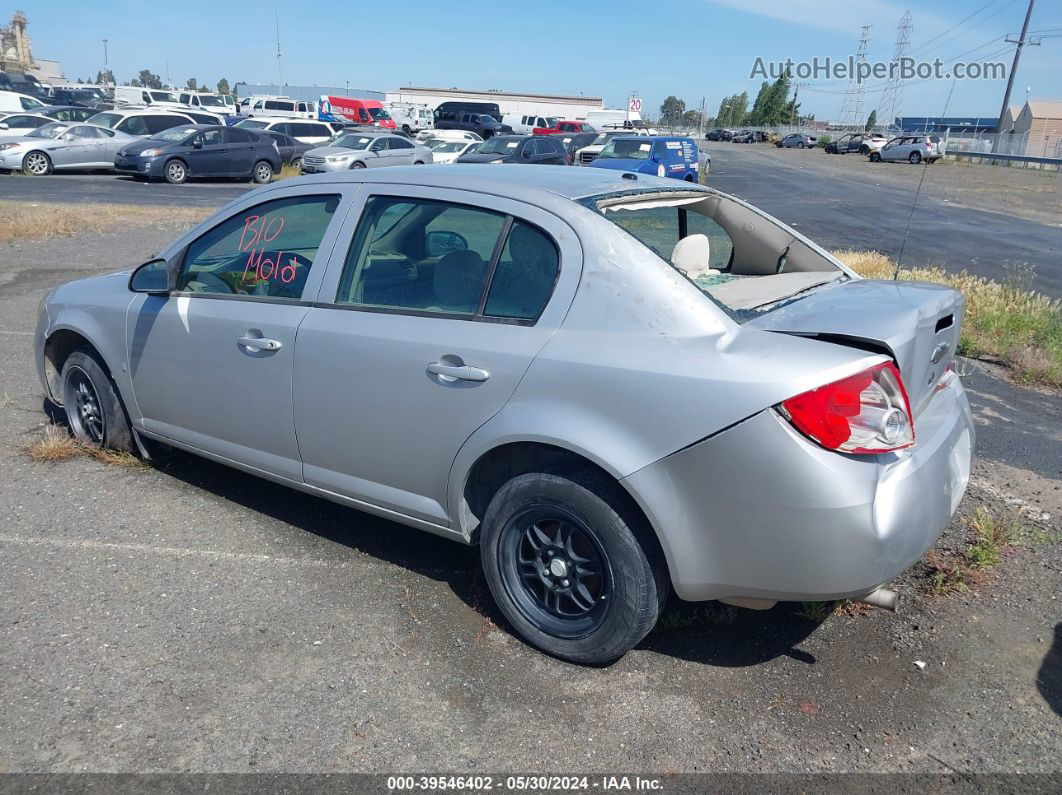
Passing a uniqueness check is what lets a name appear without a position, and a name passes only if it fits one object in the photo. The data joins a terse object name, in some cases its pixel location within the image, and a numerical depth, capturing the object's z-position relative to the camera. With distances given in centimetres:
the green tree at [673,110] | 13288
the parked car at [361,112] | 4853
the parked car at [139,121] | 2656
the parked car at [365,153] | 2484
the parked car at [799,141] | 7569
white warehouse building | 8619
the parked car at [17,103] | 3181
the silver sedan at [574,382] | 276
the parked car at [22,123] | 2586
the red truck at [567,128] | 5109
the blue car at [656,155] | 2273
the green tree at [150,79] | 14655
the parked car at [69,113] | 2928
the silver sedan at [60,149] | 2386
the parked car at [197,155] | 2372
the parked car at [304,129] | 2890
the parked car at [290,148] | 2745
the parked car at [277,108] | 4311
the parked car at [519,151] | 2544
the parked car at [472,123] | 4666
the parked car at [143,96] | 4665
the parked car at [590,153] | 2523
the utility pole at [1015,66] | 5356
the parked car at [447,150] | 2930
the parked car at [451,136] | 3307
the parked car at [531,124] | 5497
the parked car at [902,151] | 4800
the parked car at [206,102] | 4638
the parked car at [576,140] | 3227
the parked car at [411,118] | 5125
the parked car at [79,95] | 4447
